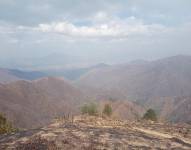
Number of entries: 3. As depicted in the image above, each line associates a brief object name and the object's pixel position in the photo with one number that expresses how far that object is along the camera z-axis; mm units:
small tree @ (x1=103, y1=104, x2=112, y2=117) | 26843
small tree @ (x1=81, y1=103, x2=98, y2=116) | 24219
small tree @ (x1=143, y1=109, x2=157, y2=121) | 27663
